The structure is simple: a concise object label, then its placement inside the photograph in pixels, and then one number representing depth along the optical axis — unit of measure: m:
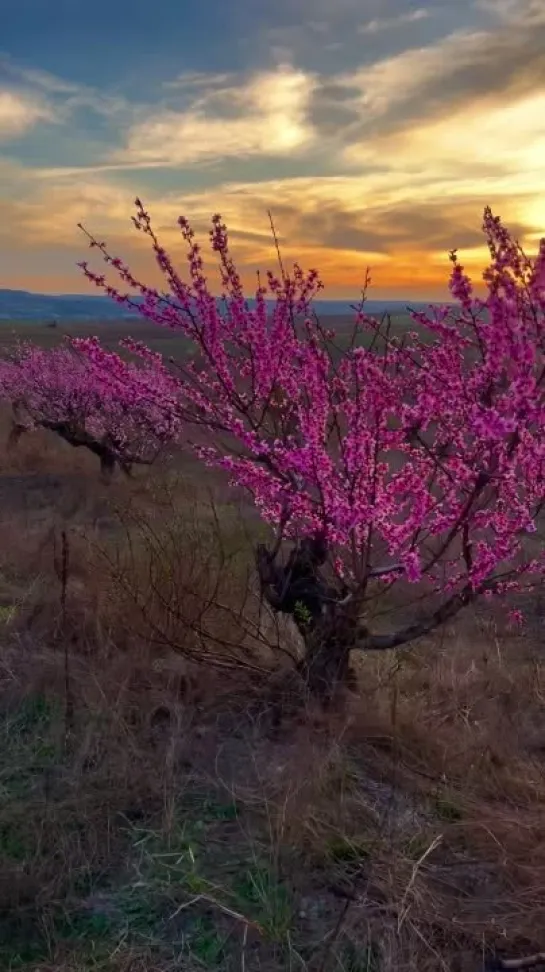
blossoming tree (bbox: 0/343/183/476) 17.89
